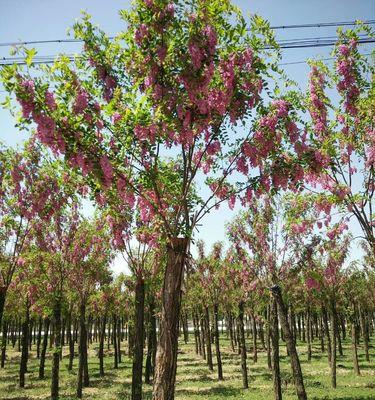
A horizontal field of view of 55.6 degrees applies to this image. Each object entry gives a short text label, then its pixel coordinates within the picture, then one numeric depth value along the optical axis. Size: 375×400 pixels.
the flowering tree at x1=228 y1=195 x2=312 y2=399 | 17.17
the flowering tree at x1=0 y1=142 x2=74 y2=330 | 13.12
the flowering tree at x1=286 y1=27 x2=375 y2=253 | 10.35
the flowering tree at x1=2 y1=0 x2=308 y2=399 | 6.69
